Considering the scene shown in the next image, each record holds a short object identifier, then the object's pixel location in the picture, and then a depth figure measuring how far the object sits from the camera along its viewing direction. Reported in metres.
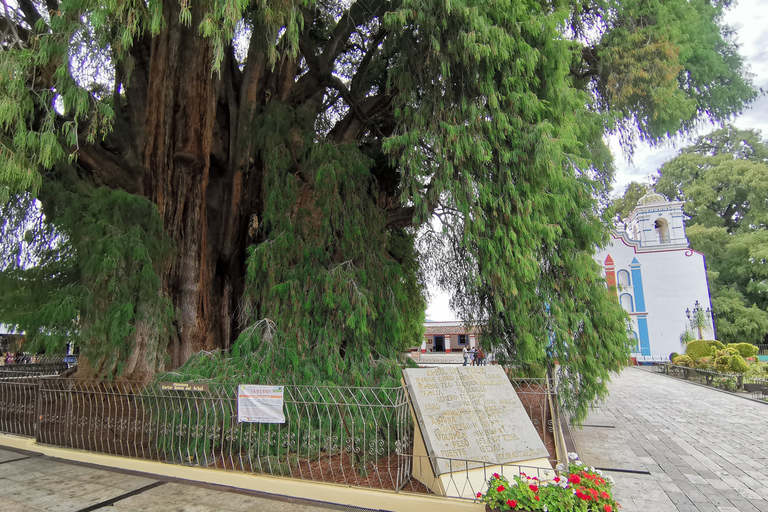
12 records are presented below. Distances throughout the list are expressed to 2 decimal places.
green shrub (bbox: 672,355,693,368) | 21.51
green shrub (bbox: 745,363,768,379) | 15.69
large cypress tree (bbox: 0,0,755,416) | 6.07
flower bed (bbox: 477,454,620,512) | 3.45
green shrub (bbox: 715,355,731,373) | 16.59
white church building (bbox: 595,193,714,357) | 32.03
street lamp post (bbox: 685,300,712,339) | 30.45
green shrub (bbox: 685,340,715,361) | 21.88
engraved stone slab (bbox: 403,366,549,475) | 4.58
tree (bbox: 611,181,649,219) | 44.00
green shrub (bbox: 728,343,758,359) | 20.60
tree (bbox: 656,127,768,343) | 32.66
